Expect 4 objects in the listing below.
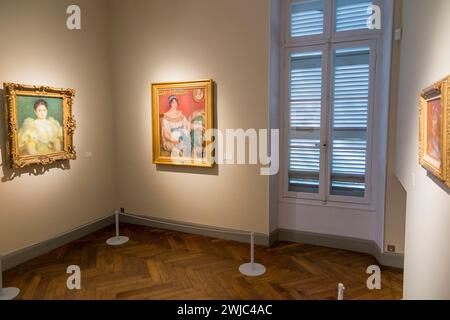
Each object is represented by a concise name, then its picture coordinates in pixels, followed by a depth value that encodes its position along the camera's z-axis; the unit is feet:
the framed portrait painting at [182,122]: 15.37
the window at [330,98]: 13.71
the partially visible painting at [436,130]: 5.45
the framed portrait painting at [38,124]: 12.36
